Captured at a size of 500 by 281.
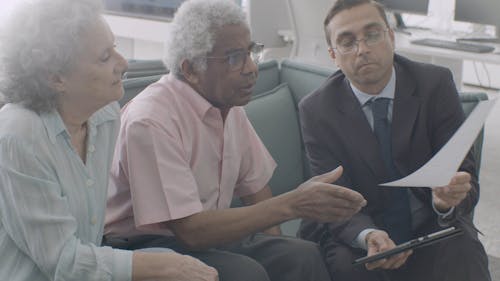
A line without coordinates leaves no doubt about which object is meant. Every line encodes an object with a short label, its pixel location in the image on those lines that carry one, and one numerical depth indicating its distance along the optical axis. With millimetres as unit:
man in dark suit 1874
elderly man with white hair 1599
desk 3621
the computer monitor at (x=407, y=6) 4262
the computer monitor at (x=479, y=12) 3887
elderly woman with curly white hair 1320
